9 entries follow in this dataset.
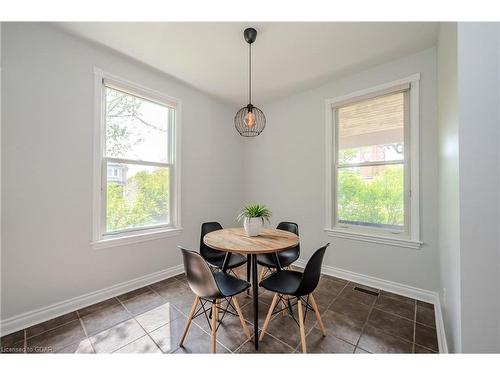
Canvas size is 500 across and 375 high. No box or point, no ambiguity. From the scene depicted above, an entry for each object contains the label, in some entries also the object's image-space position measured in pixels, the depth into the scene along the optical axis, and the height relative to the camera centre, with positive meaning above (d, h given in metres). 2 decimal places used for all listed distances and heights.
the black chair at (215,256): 2.17 -0.81
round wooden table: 1.57 -0.49
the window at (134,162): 2.29 +0.32
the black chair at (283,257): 2.17 -0.79
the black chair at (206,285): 1.37 -0.74
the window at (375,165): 2.38 +0.30
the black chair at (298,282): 1.46 -0.79
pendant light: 1.96 +1.50
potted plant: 2.00 -0.31
